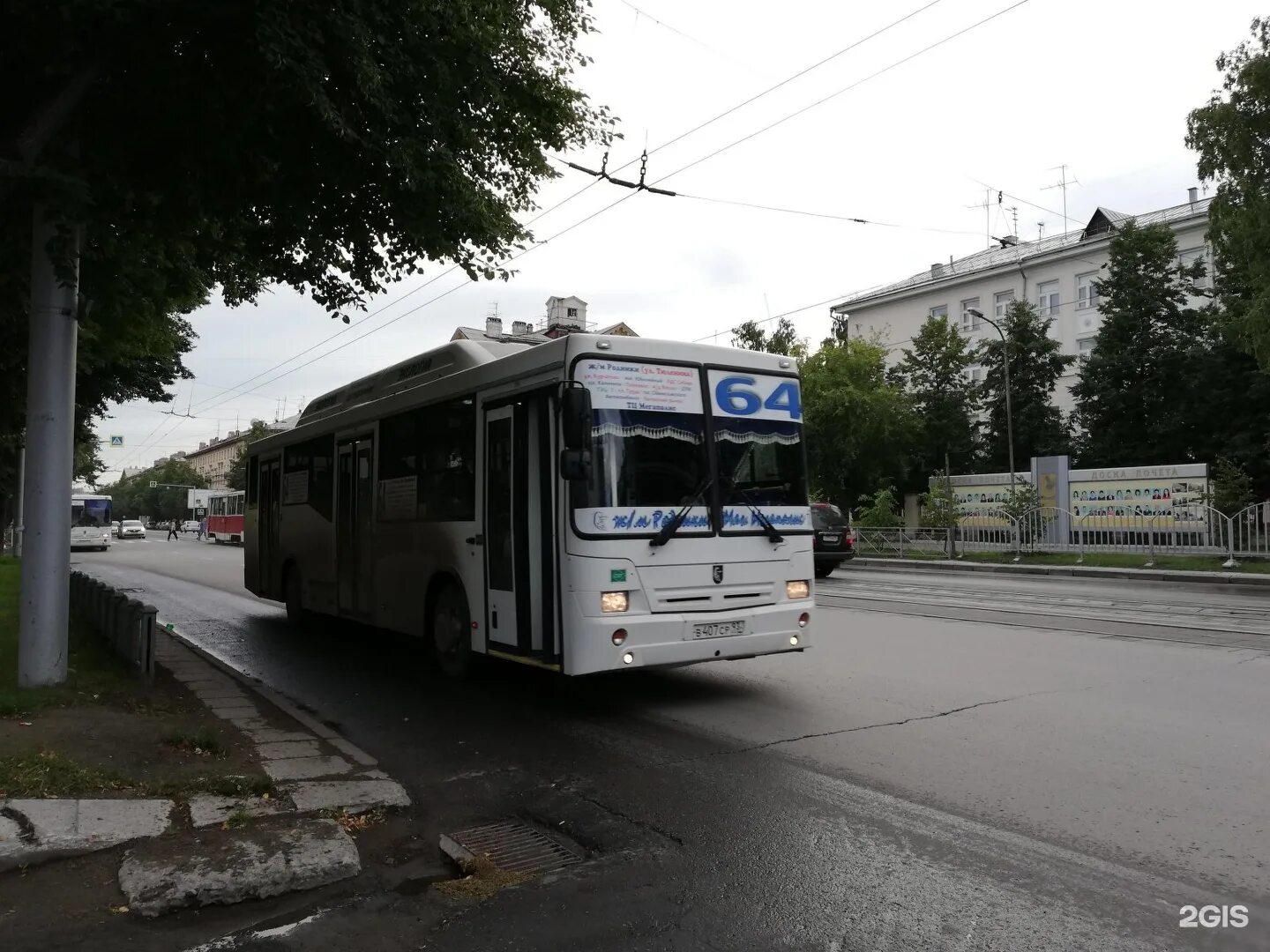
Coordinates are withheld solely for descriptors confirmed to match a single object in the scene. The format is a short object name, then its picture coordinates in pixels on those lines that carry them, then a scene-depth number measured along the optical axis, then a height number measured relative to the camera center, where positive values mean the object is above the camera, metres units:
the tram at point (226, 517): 55.94 +0.29
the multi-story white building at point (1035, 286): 50.75 +13.08
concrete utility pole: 7.59 +0.40
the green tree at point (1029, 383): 46.34 +6.20
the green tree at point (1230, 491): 23.33 +0.42
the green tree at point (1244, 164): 23.42 +8.57
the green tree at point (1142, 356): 41.34 +6.63
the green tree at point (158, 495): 136.50 +4.33
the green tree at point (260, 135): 6.82 +3.00
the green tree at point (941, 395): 48.62 +5.97
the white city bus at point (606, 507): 7.07 +0.08
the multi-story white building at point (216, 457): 150.25 +11.39
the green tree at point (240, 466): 86.34 +5.29
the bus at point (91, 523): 50.06 +0.08
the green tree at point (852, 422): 42.75 +4.04
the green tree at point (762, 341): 47.81 +8.61
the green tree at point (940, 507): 30.27 +0.18
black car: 22.78 -0.62
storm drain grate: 4.53 -1.59
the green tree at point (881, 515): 34.84 -0.05
